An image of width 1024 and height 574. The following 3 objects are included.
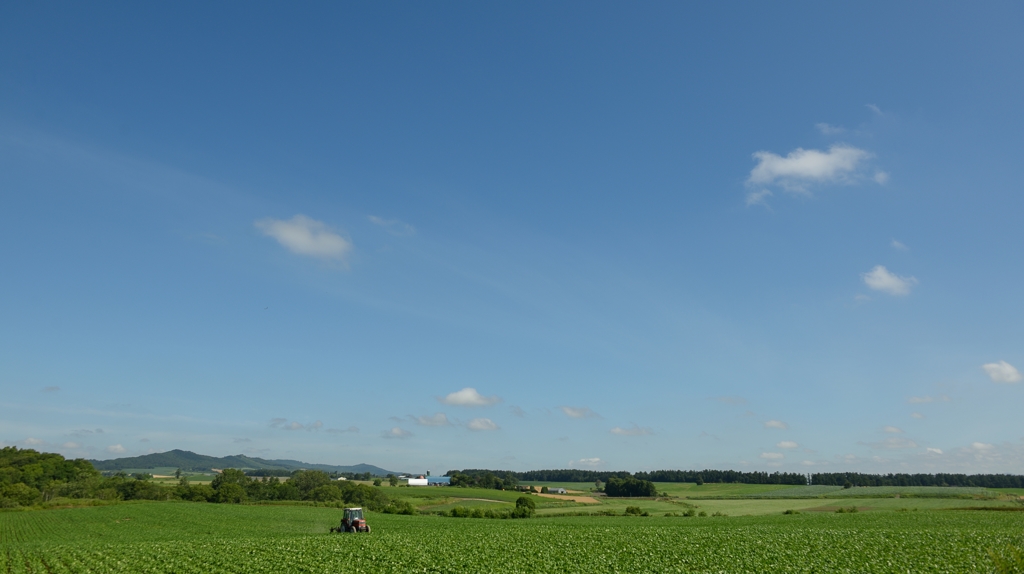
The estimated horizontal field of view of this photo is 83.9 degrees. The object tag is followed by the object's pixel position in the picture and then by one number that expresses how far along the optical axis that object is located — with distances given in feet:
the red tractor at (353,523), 152.97
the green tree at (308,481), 407.03
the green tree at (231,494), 357.61
